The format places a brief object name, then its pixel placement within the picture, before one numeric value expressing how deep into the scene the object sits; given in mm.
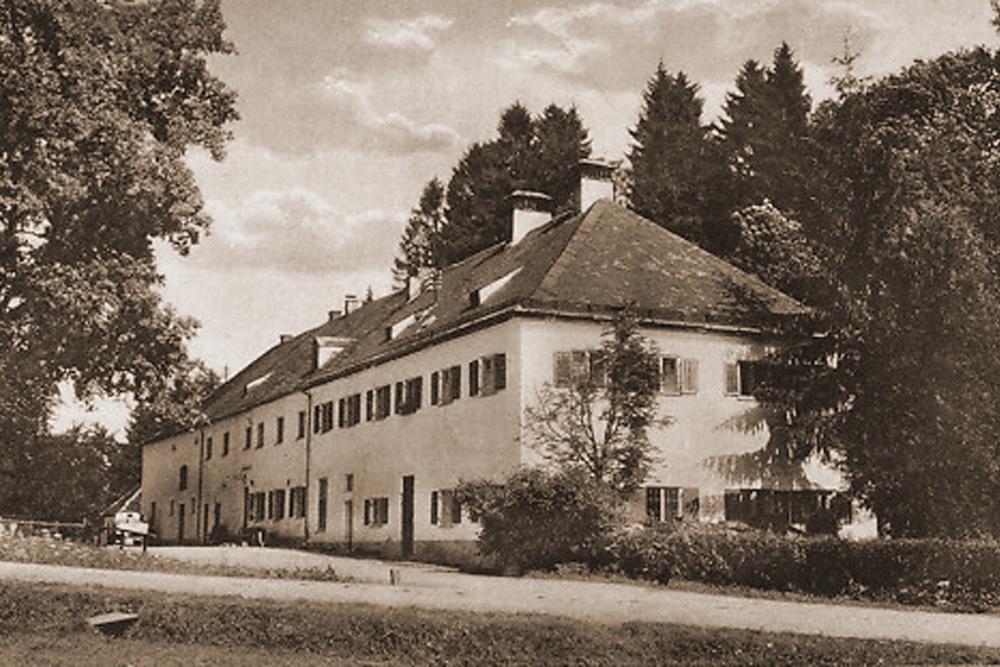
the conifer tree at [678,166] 50438
